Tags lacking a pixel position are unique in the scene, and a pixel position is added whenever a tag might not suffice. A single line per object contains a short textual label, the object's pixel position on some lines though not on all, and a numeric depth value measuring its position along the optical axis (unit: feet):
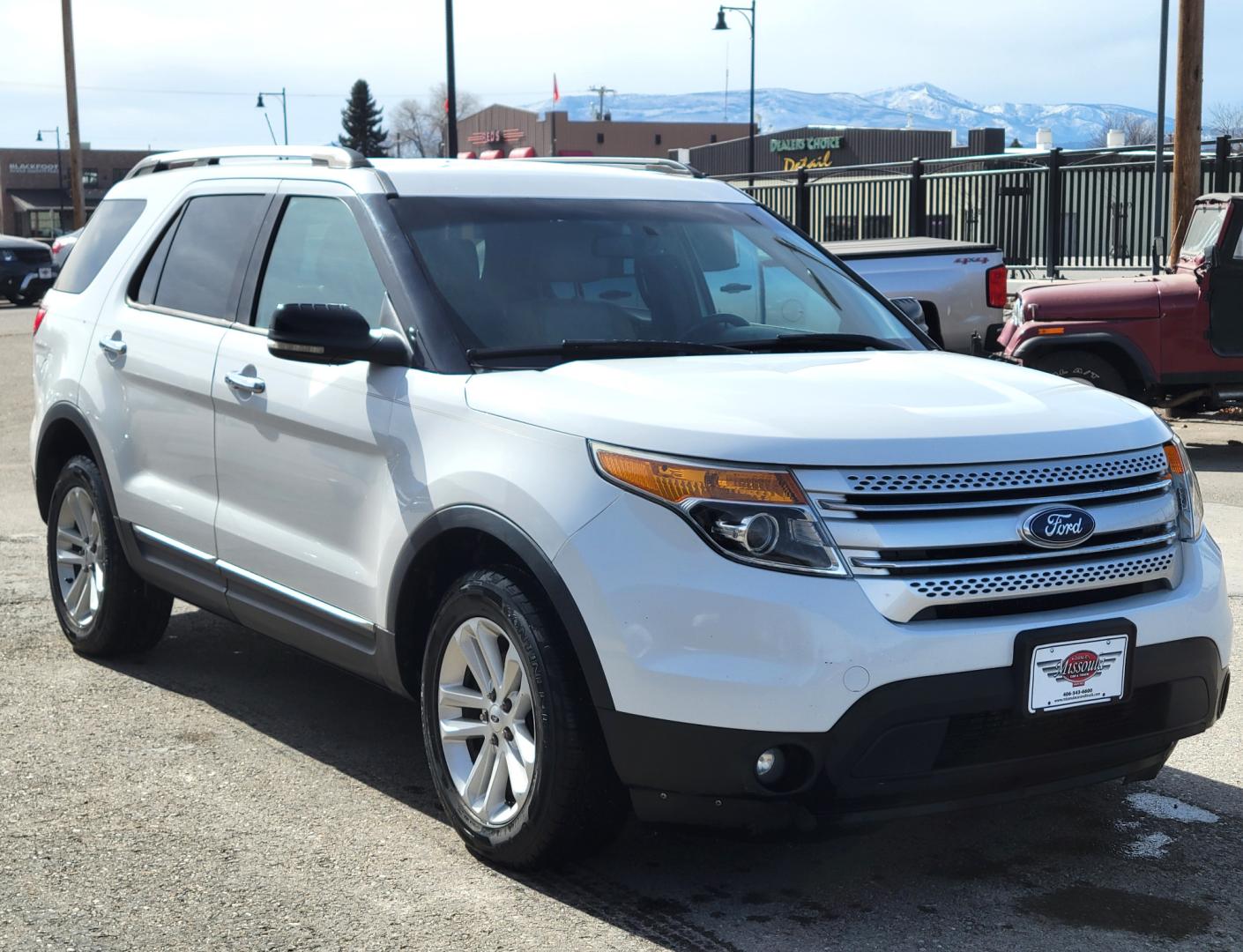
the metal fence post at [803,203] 91.15
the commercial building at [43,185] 380.78
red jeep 40.81
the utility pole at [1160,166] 67.09
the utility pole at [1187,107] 52.54
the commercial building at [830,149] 247.29
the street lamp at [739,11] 177.37
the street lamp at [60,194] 358.43
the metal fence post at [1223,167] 60.54
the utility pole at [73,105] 128.36
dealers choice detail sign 253.03
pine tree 423.23
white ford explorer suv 11.56
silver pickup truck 48.85
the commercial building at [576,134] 338.75
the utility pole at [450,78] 108.17
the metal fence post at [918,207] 80.69
